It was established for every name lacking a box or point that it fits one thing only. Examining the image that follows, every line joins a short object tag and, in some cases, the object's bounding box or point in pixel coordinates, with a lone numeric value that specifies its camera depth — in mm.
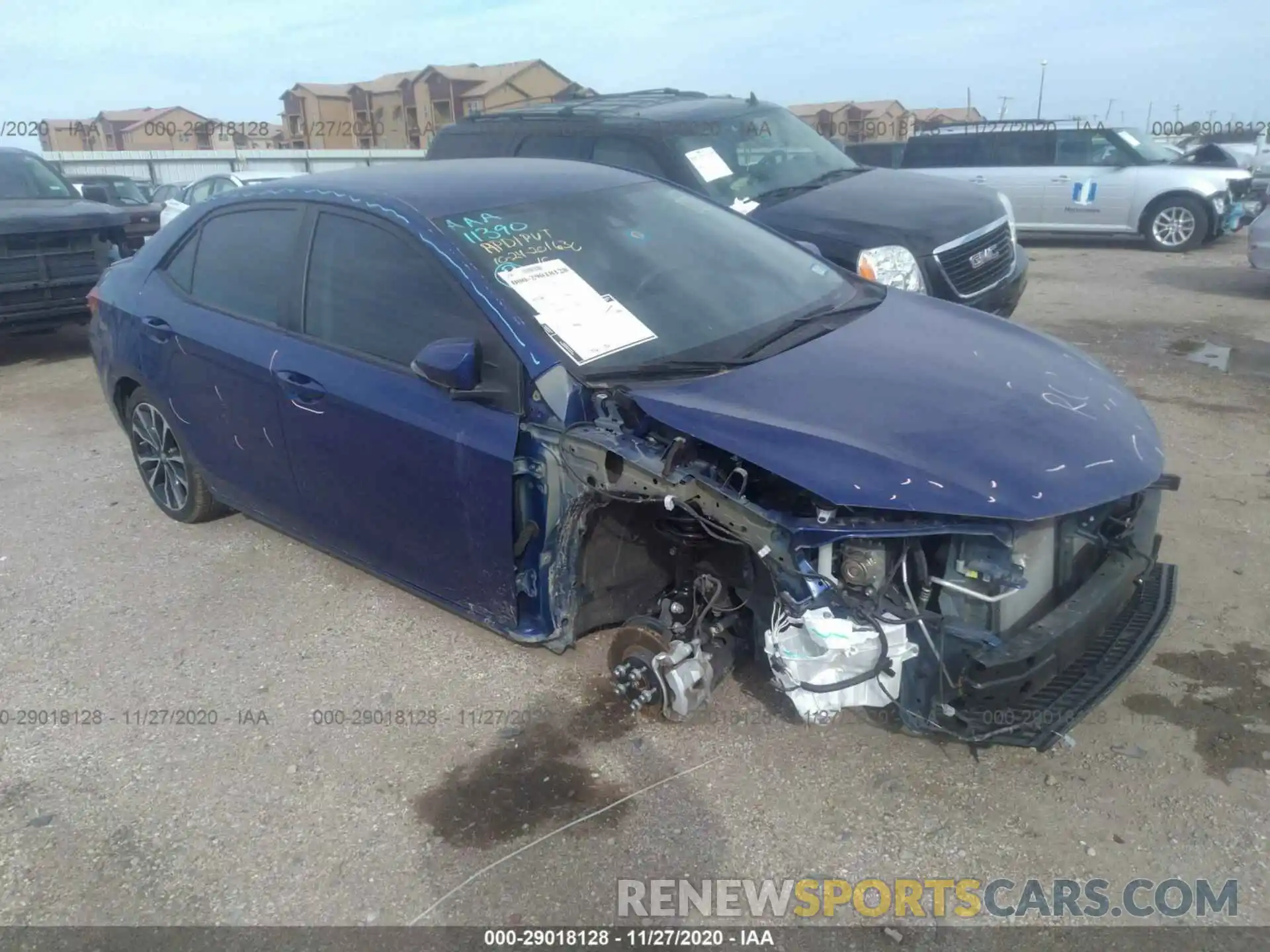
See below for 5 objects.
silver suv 12578
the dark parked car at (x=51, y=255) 8438
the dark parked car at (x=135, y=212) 10281
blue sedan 2695
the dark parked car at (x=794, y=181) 6078
